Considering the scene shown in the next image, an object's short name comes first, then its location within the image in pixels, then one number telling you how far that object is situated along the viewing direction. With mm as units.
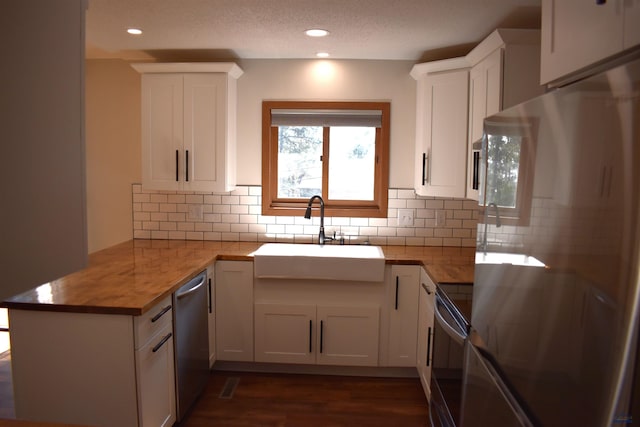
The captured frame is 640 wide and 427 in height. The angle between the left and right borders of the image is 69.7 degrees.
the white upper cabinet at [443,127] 3020
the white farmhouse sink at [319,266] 3004
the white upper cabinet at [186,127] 3307
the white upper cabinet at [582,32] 876
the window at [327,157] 3521
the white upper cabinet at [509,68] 2436
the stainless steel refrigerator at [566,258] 683
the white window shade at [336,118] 3516
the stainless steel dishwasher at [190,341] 2422
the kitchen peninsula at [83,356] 1934
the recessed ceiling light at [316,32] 2746
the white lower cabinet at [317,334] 3092
